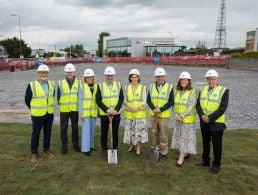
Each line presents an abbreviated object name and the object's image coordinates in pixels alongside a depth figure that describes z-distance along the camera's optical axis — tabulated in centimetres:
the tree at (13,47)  6407
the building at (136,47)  6842
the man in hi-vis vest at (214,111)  353
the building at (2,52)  5207
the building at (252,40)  4878
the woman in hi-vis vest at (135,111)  412
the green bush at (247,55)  2139
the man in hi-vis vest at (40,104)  393
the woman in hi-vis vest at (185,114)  378
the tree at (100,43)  9437
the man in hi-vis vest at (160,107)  394
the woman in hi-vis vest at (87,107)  418
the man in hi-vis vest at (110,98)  408
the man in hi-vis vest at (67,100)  418
